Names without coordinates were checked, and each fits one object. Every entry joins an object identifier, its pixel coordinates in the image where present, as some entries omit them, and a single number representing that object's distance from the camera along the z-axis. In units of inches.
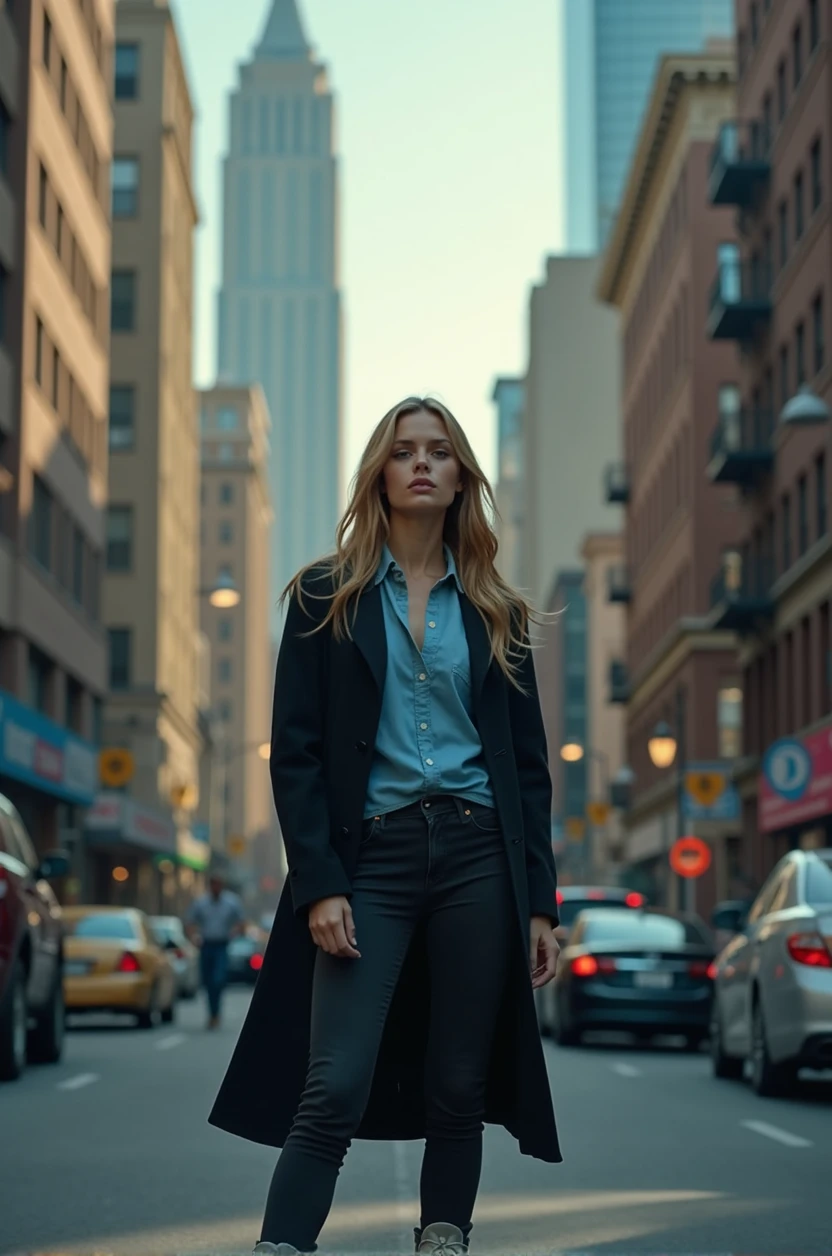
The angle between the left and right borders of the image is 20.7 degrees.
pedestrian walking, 962.7
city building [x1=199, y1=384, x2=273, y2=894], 5826.8
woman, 183.3
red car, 579.8
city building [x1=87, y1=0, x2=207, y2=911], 2837.1
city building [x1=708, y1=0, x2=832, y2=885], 1665.8
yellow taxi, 943.0
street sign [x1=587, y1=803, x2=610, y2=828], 2323.9
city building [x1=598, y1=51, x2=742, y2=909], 2413.9
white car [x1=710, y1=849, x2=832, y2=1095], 524.4
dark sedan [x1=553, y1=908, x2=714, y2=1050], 805.2
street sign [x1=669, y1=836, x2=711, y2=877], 1358.3
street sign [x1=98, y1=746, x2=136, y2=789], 1331.2
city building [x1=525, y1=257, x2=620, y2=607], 5664.4
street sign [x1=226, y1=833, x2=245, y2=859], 2891.0
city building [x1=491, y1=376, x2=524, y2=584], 7017.7
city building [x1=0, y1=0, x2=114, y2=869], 1588.3
